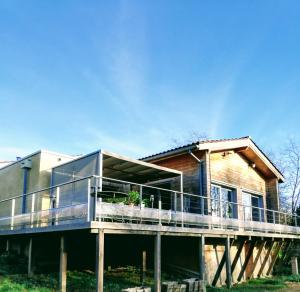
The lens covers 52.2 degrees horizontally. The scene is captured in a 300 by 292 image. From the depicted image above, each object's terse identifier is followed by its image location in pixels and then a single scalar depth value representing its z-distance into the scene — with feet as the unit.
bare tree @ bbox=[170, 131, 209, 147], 100.25
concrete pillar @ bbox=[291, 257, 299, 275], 46.00
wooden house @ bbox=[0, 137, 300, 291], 27.87
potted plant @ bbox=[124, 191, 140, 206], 34.99
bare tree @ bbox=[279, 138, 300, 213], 87.93
